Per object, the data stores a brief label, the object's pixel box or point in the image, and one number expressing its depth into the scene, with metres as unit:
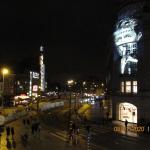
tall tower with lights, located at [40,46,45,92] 76.45
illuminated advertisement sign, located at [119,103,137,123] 26.43
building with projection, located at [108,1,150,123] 25.63
